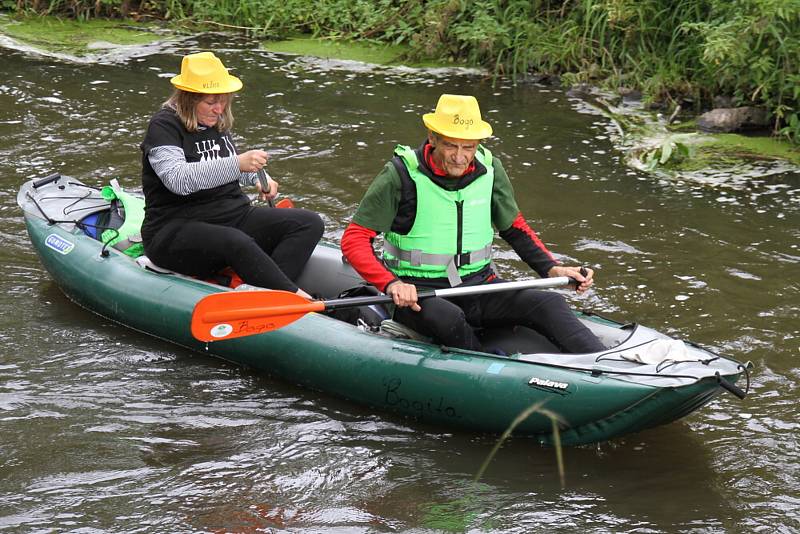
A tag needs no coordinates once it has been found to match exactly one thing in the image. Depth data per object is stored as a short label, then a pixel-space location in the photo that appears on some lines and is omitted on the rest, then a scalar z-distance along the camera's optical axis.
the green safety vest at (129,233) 10.57
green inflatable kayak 7.64
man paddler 8.25
